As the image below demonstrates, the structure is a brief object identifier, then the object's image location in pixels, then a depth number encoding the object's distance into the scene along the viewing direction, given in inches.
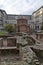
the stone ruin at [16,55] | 105.1
